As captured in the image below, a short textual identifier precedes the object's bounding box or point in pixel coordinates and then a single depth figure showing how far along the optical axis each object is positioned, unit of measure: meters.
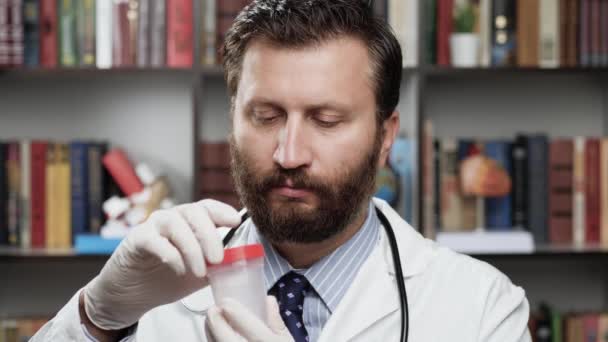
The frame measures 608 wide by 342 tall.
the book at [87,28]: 2.35
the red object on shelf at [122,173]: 2.41
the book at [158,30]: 2.34
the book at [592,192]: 2.45
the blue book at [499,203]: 2.47
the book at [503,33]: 2.40
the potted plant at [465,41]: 2.37
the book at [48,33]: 2.36
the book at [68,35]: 2.36
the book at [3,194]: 2.39
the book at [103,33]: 2.36
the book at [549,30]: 2.40
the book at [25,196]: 2.39
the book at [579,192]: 2.45
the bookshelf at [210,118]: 2.61
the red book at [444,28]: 2.37
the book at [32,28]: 2.36
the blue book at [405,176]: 2.40
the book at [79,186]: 2.40
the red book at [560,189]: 2.45
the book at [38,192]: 2.39
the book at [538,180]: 2.45
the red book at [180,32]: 2.34
